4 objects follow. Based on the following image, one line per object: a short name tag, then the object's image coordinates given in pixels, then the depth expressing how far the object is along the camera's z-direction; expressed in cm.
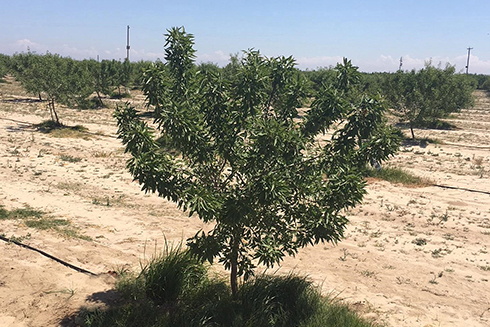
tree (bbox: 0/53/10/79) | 4739
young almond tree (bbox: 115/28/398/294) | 471
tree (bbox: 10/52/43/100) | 2281
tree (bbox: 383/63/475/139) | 2494
